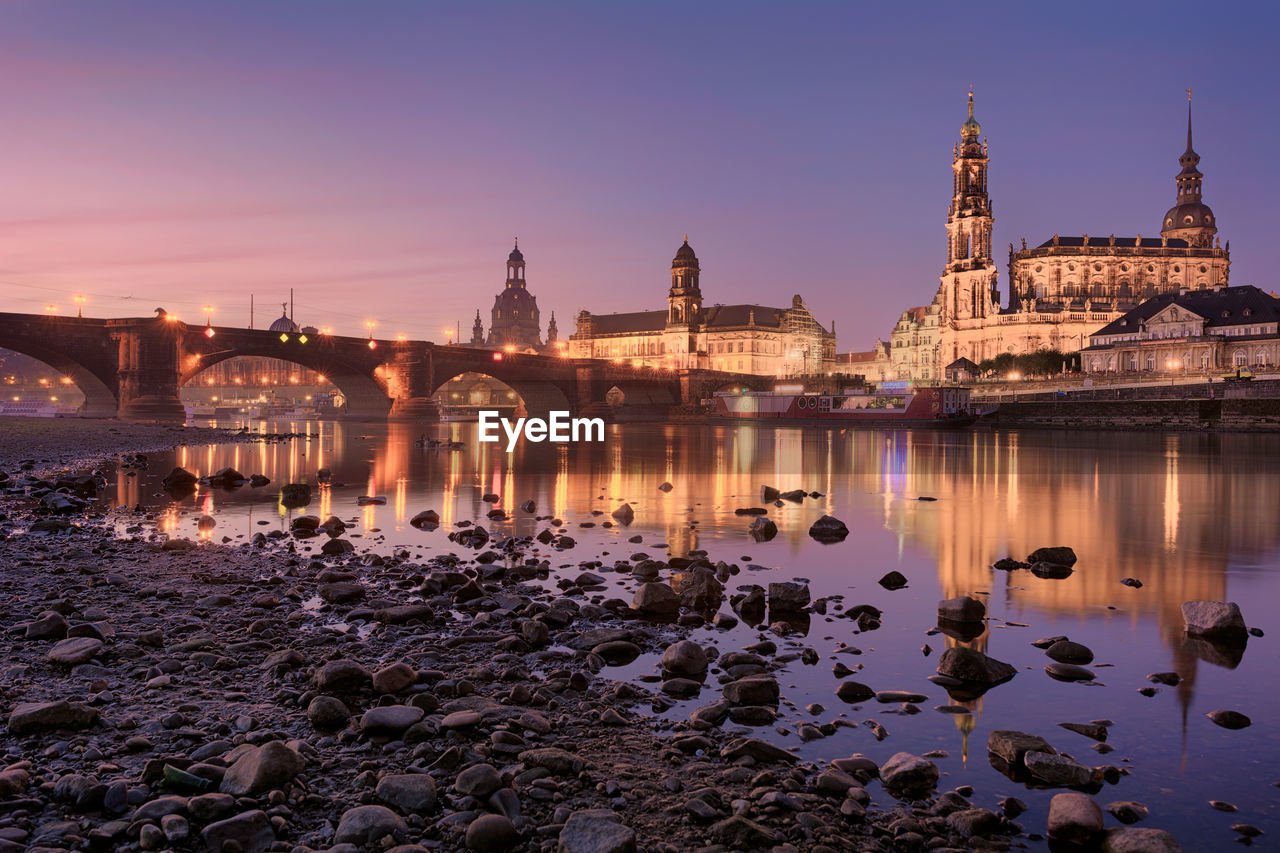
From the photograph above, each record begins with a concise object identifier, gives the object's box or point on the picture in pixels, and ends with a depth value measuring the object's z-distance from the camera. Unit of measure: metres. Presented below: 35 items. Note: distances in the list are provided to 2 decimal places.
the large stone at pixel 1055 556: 14.29
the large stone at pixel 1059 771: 5.82
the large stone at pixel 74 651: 7.64
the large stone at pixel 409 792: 5.18
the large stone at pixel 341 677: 7.13
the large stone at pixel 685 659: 8.02
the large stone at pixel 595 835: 4.71
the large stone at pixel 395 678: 7.09
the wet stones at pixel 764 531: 17.50
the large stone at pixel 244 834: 4.67
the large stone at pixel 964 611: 10.31
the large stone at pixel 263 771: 5.24
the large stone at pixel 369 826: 4.77
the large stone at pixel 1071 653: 8.80
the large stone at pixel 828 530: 17.66
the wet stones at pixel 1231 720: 7.00
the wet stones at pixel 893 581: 12.59
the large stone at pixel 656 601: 10.33
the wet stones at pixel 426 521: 18.47
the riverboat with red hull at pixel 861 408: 97.81
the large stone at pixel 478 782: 5.34
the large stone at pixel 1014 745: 6.18
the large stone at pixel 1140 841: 4.91
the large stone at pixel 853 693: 7.44
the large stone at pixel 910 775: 5.68
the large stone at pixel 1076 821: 5.13
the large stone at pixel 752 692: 7.18
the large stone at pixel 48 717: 6.06
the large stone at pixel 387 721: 6.30
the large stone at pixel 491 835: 4.80
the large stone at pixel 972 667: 7.96
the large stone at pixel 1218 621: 9.80
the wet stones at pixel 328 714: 6.45
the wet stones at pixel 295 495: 22.56
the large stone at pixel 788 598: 10.64
